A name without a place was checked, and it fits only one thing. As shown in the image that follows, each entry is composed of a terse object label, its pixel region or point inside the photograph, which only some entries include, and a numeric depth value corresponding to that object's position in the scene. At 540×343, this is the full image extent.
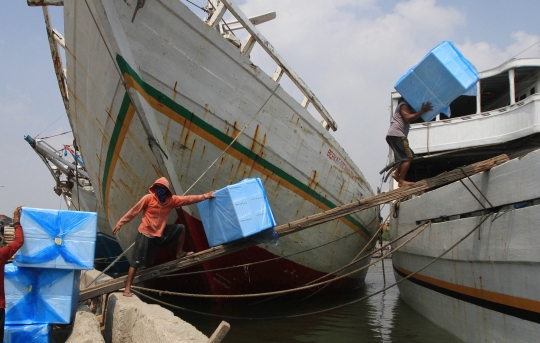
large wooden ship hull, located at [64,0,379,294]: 5.32
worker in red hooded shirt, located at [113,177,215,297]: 4.55
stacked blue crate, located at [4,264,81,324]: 3.53
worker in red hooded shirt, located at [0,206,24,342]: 3.20
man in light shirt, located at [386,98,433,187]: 5.45
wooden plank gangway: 4.65
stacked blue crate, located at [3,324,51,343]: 3.41
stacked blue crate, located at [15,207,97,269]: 3.62
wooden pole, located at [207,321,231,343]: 2.38
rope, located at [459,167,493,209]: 3.95
